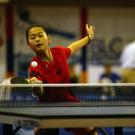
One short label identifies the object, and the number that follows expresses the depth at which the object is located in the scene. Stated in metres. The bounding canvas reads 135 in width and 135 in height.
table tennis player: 5.65
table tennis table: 4.84
